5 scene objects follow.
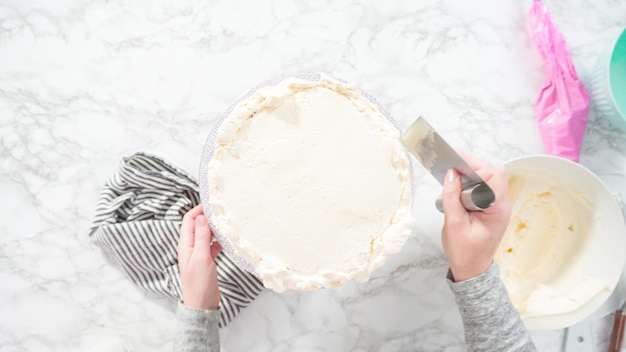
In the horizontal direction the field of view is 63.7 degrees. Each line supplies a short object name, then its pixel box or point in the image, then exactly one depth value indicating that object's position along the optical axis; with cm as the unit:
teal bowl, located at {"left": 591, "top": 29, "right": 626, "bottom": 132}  86
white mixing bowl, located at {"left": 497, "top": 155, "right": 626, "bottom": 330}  82
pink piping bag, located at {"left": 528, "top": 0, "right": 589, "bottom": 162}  90
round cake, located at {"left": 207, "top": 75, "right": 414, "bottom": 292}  68
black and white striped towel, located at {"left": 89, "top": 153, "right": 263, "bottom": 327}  84
